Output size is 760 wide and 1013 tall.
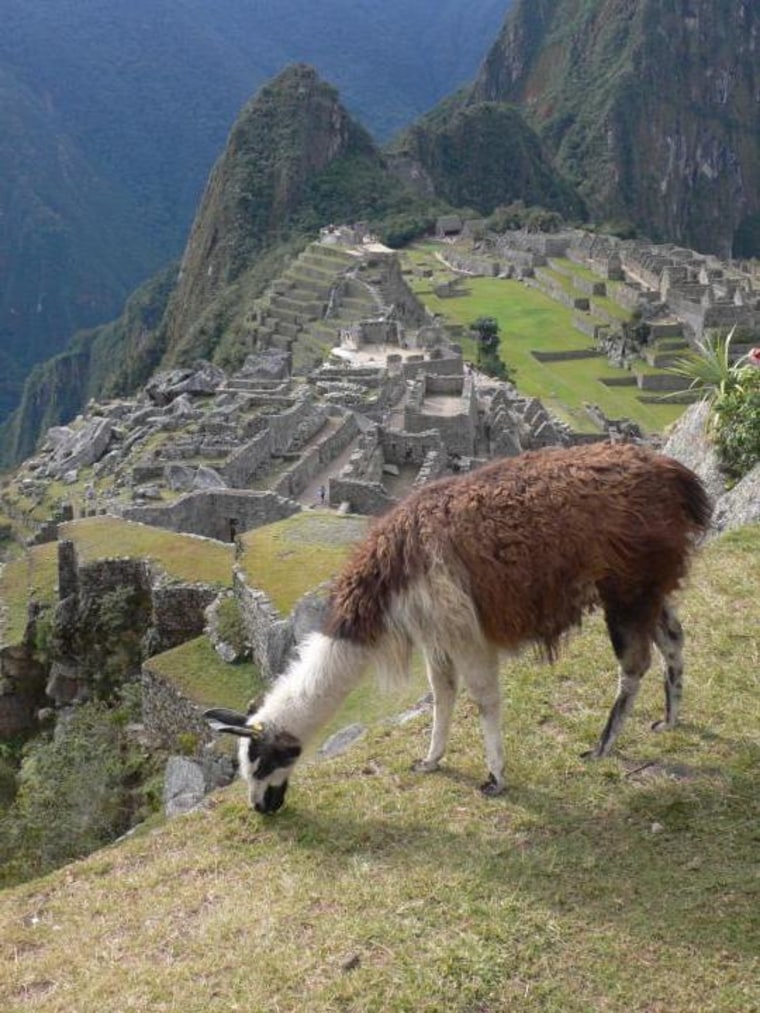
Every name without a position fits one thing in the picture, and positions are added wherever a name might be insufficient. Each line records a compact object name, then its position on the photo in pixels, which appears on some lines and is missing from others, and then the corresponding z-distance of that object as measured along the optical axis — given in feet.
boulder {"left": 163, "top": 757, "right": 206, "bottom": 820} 20.11
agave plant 28.27
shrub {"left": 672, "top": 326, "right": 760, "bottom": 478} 26.96
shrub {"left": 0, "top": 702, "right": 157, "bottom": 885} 22.20
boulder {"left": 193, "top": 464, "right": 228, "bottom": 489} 49.00
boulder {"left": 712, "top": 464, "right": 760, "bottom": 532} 25.11
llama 14.55
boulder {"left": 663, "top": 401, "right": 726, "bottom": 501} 28.27
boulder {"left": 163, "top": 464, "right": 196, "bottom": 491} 50.01
